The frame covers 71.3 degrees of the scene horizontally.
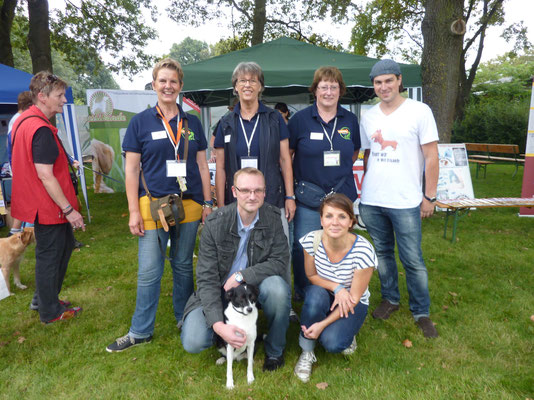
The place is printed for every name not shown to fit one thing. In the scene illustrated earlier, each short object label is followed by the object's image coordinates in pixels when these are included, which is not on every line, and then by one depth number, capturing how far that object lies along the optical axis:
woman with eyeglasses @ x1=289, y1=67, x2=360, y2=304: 2.58
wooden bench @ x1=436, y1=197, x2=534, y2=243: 4.72
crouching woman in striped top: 2.19
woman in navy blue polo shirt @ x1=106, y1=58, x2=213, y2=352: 2.27
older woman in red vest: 2.49
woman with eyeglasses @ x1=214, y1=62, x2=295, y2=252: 2.46
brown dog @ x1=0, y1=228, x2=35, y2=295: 3.25
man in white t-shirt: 2.46
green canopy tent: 5.01
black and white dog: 1.99
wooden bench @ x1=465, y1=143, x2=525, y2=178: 9.69
